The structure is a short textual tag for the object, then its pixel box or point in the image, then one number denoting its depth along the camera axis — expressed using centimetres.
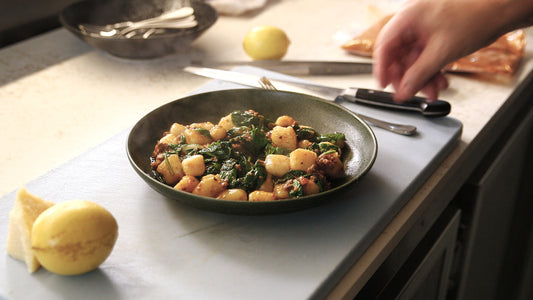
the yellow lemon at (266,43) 150
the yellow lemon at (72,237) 68
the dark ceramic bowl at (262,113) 77
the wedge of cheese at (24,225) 72
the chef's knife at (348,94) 113
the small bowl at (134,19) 142
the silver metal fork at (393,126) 108
